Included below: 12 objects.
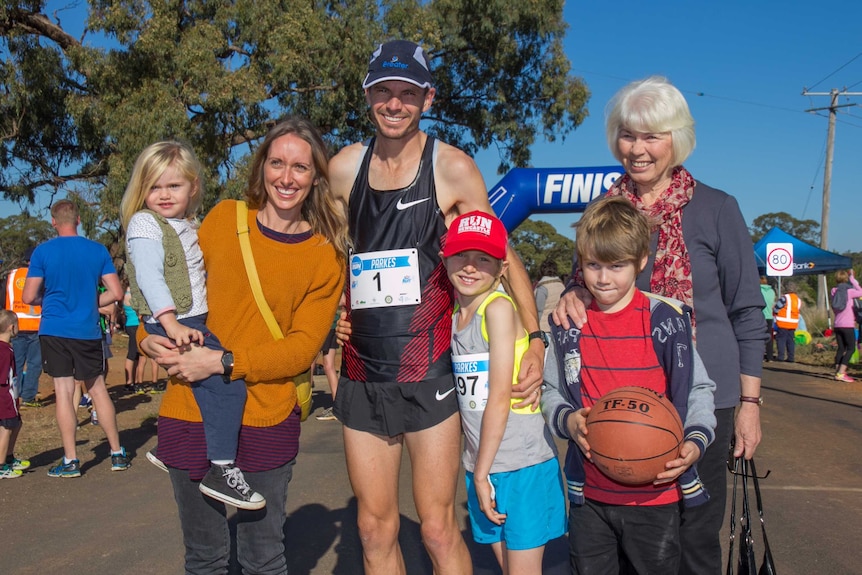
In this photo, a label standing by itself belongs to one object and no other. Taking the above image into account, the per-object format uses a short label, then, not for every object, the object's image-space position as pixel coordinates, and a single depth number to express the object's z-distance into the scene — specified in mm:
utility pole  27370
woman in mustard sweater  2779
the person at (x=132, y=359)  11367
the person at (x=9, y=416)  5938
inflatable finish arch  9180
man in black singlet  3025
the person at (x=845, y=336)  14023
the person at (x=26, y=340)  9336
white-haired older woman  2750
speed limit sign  17031
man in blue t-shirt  6363
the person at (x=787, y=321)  17953
